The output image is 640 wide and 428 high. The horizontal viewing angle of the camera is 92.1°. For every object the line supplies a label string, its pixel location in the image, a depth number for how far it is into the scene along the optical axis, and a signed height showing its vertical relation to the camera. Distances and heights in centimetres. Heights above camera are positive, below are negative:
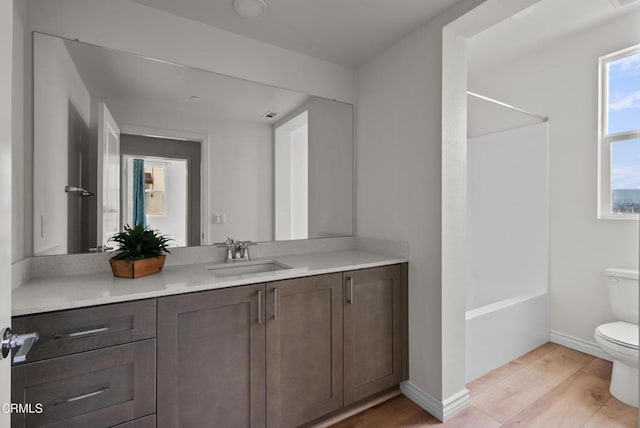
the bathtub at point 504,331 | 207 -87
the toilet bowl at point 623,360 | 179 -86
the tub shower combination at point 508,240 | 229 -25
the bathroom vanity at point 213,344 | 108 -58
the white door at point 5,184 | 66 +7
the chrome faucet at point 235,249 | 194 -23
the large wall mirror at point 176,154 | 151 +36
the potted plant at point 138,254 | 144 -20
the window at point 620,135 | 228 +59
